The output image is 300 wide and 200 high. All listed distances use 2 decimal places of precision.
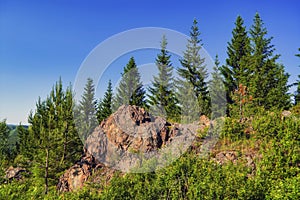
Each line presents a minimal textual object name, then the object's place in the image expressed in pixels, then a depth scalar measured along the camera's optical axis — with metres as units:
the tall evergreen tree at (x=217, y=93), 44.62
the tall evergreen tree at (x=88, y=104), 52.67
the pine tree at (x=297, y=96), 39.46
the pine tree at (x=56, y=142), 28.68
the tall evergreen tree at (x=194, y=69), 44.45
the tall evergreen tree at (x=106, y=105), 55.25
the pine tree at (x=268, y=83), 33.94
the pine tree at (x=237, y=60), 43.41
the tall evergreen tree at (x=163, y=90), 42.81
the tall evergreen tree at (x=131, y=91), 49.09
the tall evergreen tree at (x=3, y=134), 42.84
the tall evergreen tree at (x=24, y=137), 34.50
